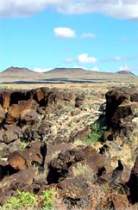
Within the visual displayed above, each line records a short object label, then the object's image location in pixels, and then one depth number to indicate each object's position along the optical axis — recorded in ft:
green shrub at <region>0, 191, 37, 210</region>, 55.63
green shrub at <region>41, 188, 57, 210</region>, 56.34
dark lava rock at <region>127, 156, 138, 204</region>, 56.03
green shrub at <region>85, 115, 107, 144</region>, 89.38
